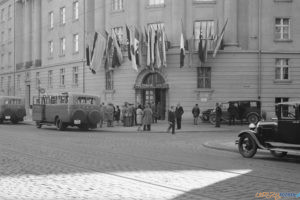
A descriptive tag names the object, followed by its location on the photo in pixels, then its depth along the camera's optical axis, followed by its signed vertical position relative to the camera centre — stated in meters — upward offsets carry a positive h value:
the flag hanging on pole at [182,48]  36.84 +4.72
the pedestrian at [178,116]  30.43 -0.55
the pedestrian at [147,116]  28.74 -0.54
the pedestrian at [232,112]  34.24 -0.32
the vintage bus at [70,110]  28.14 -0.14
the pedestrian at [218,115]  32.47 -0.52
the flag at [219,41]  36.94 +5.29
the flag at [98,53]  40.81 +4.84
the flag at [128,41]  38.20 +5.47
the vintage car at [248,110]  34.53 -0.18
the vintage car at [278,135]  13.82 -0.84
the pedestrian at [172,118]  26.86 -0.60
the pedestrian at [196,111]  34.88 -0.25
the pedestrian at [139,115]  31.22 -0.49
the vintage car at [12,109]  38.00 -0.09
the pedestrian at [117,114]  35.47 -0.48
